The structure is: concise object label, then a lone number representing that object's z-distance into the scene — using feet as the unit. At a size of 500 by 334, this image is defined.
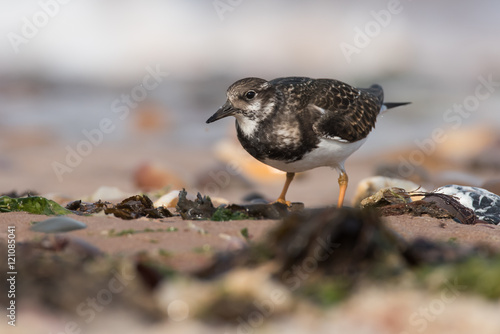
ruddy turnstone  31.35
